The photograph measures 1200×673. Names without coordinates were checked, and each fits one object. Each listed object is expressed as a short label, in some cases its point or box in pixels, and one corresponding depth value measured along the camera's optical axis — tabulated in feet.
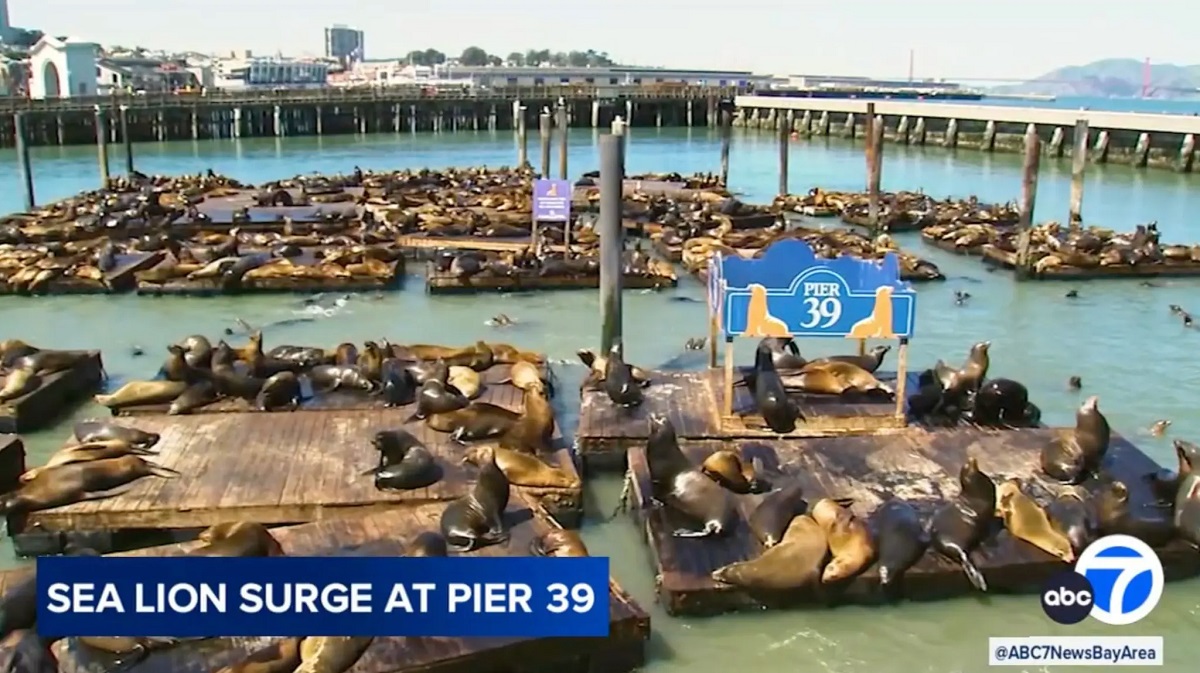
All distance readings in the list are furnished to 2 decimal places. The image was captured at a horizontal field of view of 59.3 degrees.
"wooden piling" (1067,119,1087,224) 59.93
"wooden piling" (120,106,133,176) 86.84
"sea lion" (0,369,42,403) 27.58
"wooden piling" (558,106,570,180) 68.08
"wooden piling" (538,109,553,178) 71.20
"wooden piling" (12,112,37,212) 70.59
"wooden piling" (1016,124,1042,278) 48.75
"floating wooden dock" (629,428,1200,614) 18.08
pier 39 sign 23.73
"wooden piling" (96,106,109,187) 79.89
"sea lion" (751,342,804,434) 24.12
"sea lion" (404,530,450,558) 16.53
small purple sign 45.57
